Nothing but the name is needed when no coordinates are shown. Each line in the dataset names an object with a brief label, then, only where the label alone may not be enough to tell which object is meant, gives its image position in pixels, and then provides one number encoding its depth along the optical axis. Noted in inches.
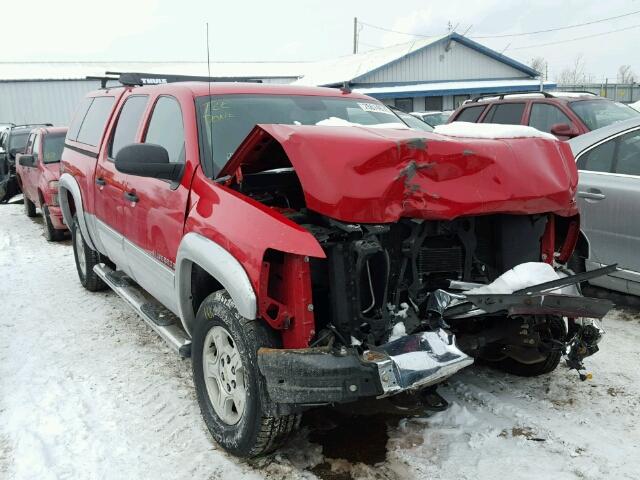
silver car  185.3
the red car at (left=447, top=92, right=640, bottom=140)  308.3
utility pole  2065.7
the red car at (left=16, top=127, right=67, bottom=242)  355.7
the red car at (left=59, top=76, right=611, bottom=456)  105.3
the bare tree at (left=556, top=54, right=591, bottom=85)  2514.3
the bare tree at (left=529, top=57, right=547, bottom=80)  2544.0
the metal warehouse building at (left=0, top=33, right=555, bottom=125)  1176.2
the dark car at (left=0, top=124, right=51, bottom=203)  543.5
